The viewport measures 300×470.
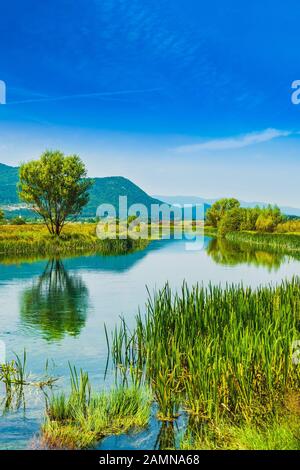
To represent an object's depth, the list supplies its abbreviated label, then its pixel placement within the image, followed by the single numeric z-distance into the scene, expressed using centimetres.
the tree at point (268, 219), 7488
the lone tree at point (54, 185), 4612
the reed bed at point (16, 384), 873
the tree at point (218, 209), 10531
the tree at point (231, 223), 8056
